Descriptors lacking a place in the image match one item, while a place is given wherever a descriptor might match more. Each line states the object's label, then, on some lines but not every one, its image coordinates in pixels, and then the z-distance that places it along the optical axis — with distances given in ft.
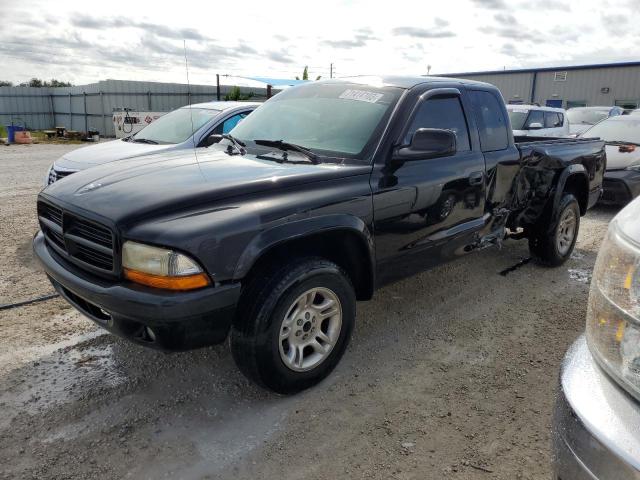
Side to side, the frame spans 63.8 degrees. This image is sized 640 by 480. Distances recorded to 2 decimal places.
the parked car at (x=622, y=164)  25.75
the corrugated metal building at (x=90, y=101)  78.54
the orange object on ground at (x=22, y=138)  64.90
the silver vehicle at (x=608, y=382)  4.54
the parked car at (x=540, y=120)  37.93
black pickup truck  8.27
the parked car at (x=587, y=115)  50.90
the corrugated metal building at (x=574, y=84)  95.55
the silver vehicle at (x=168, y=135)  19.77
